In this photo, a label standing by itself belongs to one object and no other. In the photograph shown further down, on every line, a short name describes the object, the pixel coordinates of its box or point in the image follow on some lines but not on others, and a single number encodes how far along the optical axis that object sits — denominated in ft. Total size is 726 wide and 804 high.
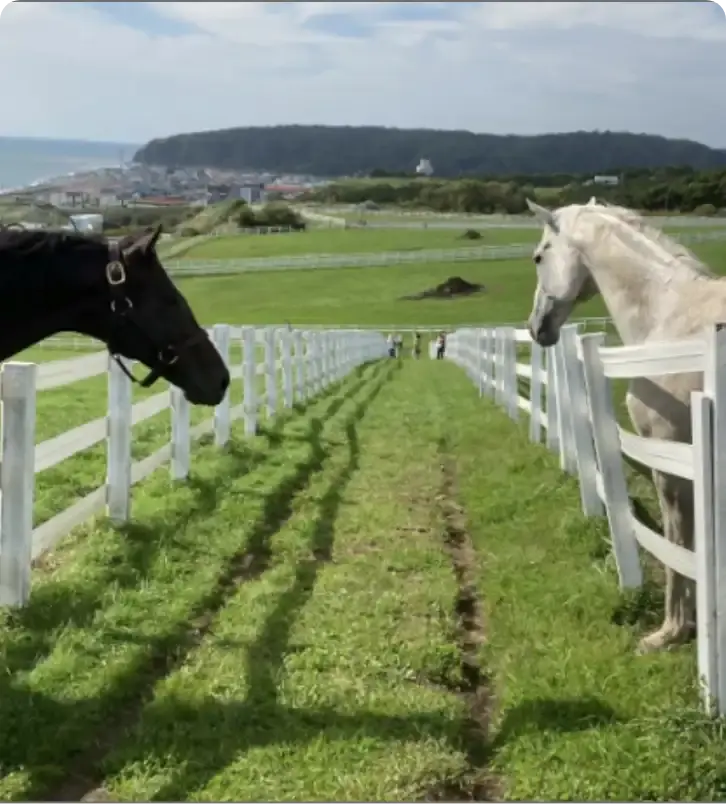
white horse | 14.79
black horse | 14.32
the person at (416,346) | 132.57
